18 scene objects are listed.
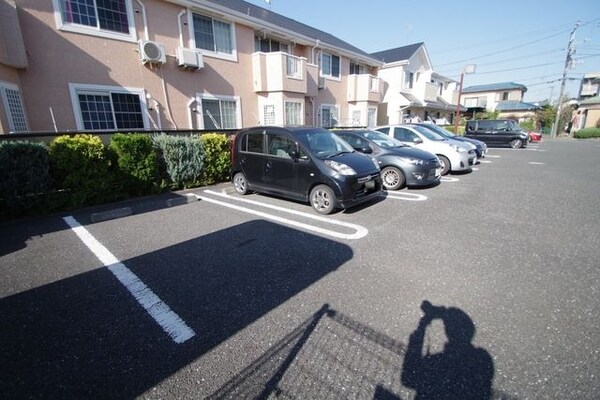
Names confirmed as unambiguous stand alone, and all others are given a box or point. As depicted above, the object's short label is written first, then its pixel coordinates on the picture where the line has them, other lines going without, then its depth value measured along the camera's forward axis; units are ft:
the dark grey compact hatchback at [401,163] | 22.43
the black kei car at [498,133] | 56.13
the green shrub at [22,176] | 15.91
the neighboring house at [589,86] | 151.84
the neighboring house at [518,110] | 134.00
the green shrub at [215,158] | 25.18
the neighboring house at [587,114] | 109.91
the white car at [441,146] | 28.71
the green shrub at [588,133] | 91.61
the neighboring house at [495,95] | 157.17
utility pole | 99.76
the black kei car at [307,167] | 17.06
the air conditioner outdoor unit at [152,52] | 27.96
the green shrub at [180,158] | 22.63
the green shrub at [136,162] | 20.17
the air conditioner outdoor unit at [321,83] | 50.98
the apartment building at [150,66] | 22.85
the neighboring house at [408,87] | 72.28
